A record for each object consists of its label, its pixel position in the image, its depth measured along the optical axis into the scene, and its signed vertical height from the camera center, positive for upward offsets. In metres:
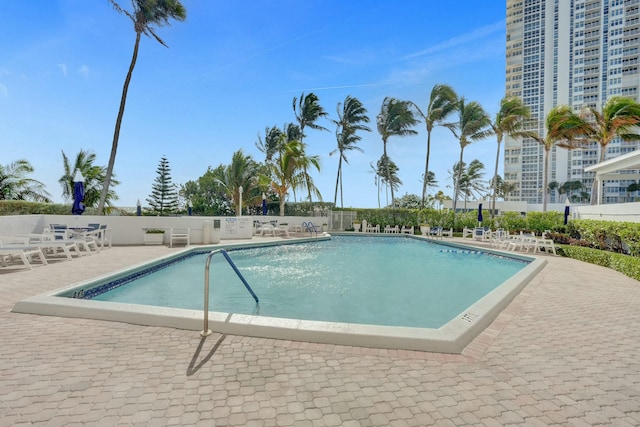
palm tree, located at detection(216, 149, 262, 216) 26.66 +2.95
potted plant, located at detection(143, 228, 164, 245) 11.65 -1.04
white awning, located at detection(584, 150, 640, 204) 12.40 +2.39
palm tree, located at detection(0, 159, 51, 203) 17.02 +1.23
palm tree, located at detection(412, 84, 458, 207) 24.09 +8.52
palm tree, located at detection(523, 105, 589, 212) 19.28 +5.70
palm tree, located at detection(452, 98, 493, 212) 23.64 +6.98
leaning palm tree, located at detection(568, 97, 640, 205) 17.83 +5.71
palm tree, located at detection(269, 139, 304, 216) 19.98 +2.70
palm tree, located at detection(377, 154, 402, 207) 44.08 +6.27
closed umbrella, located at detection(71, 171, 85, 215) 11.07 +0.40
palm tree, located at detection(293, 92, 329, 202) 26.31 +8.62
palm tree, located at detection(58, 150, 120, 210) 20.72 +2.08
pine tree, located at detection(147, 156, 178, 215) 34.53 +1.97
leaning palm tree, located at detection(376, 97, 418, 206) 25.70 +7.89
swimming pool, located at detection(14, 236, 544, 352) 3.37 -1.62
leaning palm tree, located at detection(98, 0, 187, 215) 14.70 +9.36
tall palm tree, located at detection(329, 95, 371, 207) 26.91 +7.81
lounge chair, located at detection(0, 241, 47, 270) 6.61 -1.04
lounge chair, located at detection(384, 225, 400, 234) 21.38 -1.11
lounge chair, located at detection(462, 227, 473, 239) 17.40 -1.04
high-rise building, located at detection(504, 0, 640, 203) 55.09 +29.52
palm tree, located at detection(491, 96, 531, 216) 22.30 +7.23
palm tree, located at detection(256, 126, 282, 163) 30.80 +6.78
